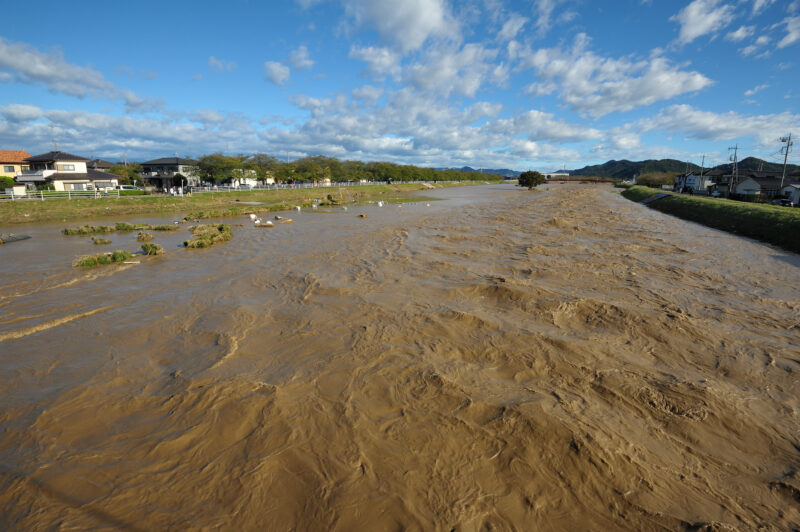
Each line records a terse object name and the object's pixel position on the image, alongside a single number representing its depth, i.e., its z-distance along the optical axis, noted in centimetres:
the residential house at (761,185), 5192
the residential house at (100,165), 7528
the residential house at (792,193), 4250
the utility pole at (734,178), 5846
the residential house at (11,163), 5147
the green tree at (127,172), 6606
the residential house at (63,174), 4734
